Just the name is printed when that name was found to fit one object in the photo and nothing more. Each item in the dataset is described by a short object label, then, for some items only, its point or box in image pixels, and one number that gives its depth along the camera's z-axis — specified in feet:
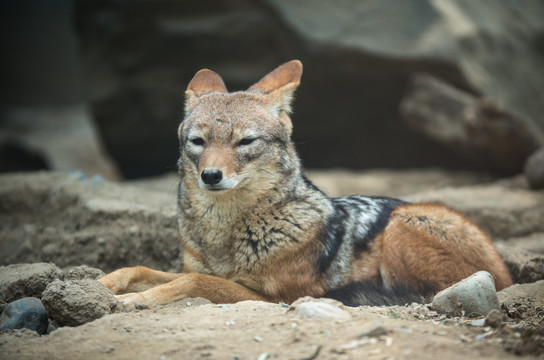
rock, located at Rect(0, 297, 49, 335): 24.16
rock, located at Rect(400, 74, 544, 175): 56.90
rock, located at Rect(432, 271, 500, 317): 26.09
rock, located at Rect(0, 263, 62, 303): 28.07
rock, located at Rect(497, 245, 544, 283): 37.14
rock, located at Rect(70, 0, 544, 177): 64.75
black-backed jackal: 29.71
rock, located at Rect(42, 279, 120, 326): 24.17
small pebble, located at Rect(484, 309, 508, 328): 22.22
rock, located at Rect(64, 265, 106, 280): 30.42
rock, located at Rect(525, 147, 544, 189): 52.54
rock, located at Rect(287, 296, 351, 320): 22.43
